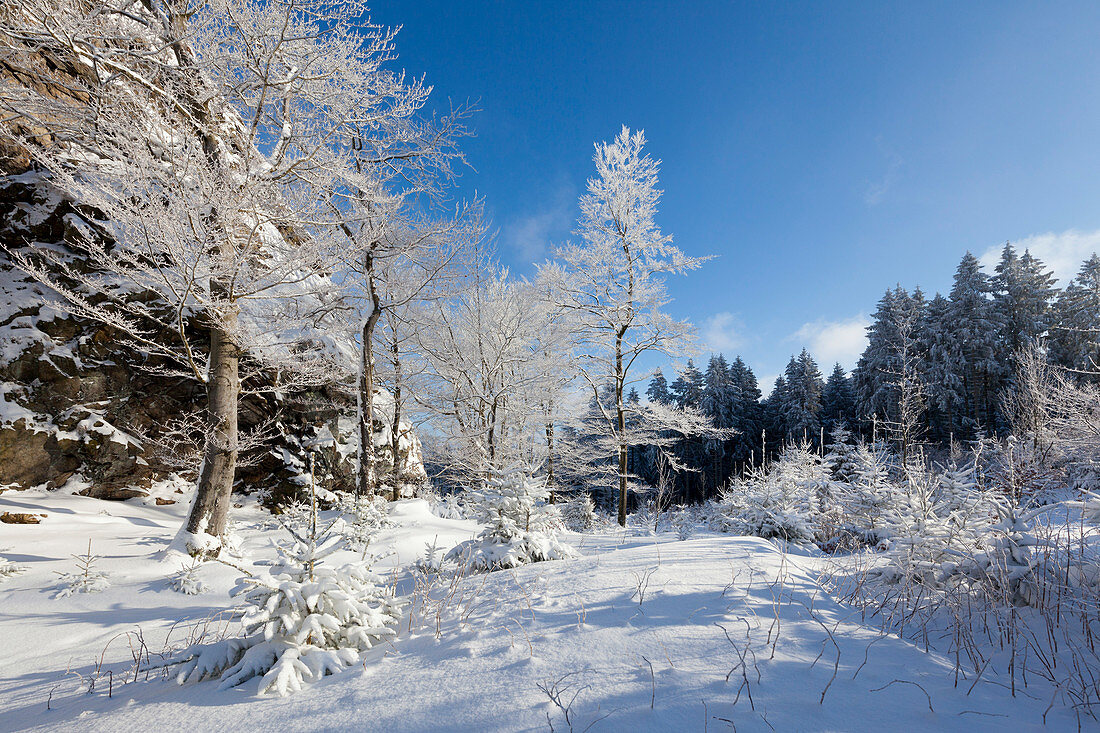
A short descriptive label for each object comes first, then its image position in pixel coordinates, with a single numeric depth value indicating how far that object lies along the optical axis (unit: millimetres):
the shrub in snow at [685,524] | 8219
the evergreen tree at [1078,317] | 24141
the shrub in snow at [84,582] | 4250
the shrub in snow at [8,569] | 4493
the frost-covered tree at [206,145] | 5305
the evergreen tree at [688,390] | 37141
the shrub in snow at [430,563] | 4397
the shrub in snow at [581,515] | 12478
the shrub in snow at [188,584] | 4626
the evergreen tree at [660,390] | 40188
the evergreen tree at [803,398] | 31158
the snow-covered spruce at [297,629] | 2146
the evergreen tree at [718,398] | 34250
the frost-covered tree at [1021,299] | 26328
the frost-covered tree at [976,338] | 25969
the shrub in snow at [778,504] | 7289
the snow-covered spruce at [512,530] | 4367
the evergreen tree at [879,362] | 27500
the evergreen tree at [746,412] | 34719
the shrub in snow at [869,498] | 7094
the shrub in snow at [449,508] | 12545
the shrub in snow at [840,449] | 13254
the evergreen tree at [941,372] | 26078
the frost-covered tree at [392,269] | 9461
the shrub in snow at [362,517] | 6445
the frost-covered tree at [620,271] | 10930
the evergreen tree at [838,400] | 32531
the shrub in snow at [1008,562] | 2670
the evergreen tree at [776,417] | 33906
